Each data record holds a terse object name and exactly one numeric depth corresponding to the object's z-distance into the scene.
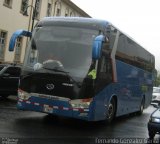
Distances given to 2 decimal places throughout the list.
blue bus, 12.84
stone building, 33.31
